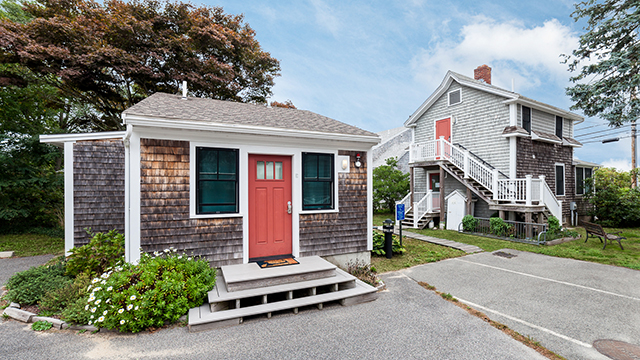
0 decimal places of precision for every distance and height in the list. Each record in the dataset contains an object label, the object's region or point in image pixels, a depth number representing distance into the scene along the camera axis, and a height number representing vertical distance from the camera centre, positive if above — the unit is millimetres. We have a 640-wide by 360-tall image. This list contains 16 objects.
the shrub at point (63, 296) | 3816 -1642
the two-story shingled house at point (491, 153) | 10188 +1394
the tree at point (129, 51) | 10523 +6015
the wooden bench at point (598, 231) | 8078 -1510
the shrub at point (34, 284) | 4027 -1584
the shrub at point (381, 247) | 7196 -1716
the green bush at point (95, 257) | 4641 -1276
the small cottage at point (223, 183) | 4430 +54
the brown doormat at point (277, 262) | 4763 -1432
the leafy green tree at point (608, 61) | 10594 +5067
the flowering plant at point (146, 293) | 3361 -1459
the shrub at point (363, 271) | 5000 -1758
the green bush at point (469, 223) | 10578 -1554
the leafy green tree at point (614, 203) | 12383 -942
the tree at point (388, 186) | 16359 -105
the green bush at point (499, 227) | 9617 -1586
